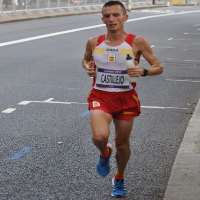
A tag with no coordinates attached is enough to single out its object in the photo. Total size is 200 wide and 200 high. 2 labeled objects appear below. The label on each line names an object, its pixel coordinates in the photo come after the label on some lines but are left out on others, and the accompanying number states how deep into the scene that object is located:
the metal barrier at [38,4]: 56.53
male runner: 8.48
